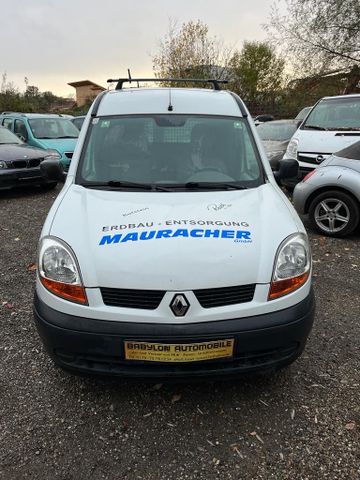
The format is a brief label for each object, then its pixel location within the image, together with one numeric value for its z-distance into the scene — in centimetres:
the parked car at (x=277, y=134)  939
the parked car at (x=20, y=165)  830
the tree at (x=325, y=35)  1975
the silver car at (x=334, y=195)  562
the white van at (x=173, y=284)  221
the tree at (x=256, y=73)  2920
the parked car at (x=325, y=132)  740
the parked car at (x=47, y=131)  1009
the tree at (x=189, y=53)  2398
